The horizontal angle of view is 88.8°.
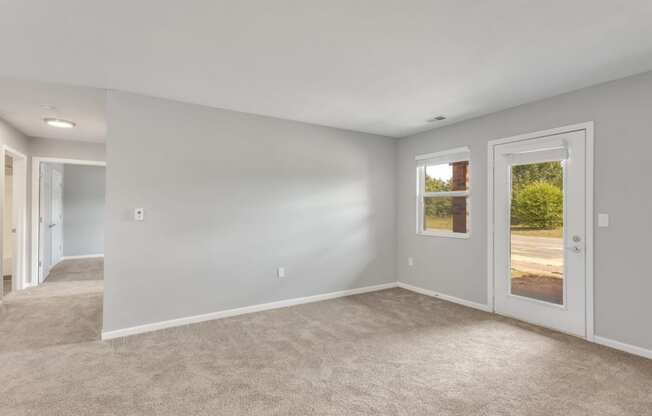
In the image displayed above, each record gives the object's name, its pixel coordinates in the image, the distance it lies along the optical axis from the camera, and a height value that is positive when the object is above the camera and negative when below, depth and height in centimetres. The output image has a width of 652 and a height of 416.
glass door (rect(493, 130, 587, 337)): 328 -24
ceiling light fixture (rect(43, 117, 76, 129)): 427 +113
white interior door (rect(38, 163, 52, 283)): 552 -25
